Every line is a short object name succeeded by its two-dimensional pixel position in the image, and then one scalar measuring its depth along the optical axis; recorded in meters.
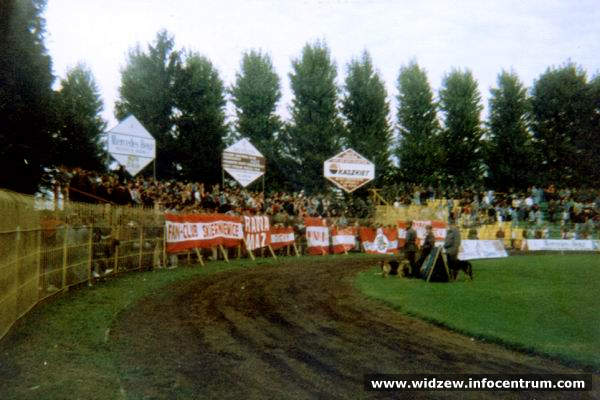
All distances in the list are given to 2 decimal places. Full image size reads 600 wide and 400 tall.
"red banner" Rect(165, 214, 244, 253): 20.45
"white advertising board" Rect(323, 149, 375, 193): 43.36
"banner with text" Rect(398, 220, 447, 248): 35.12
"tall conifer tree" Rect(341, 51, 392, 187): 54.56
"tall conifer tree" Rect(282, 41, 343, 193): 53.62
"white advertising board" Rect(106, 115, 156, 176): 24.16
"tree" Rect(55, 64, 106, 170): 25.66
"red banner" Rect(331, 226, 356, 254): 32.20
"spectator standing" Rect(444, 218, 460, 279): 18.10
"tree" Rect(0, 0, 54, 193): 22.31
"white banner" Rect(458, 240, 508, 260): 28.12
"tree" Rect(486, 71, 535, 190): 56.22
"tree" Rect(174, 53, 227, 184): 49.25
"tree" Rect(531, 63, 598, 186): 53.12
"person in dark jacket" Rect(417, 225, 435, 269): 18.92
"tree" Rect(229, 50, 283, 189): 54.28
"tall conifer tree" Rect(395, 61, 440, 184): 56.06
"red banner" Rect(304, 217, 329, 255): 30.33
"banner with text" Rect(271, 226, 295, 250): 27.99
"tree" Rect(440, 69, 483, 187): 58.31
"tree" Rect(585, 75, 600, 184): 52.09
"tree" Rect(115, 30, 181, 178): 49.47
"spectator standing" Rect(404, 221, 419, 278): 18.98
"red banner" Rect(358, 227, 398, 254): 33.69
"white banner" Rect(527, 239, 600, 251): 35.91
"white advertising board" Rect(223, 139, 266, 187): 31.31
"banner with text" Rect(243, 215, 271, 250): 25.23
